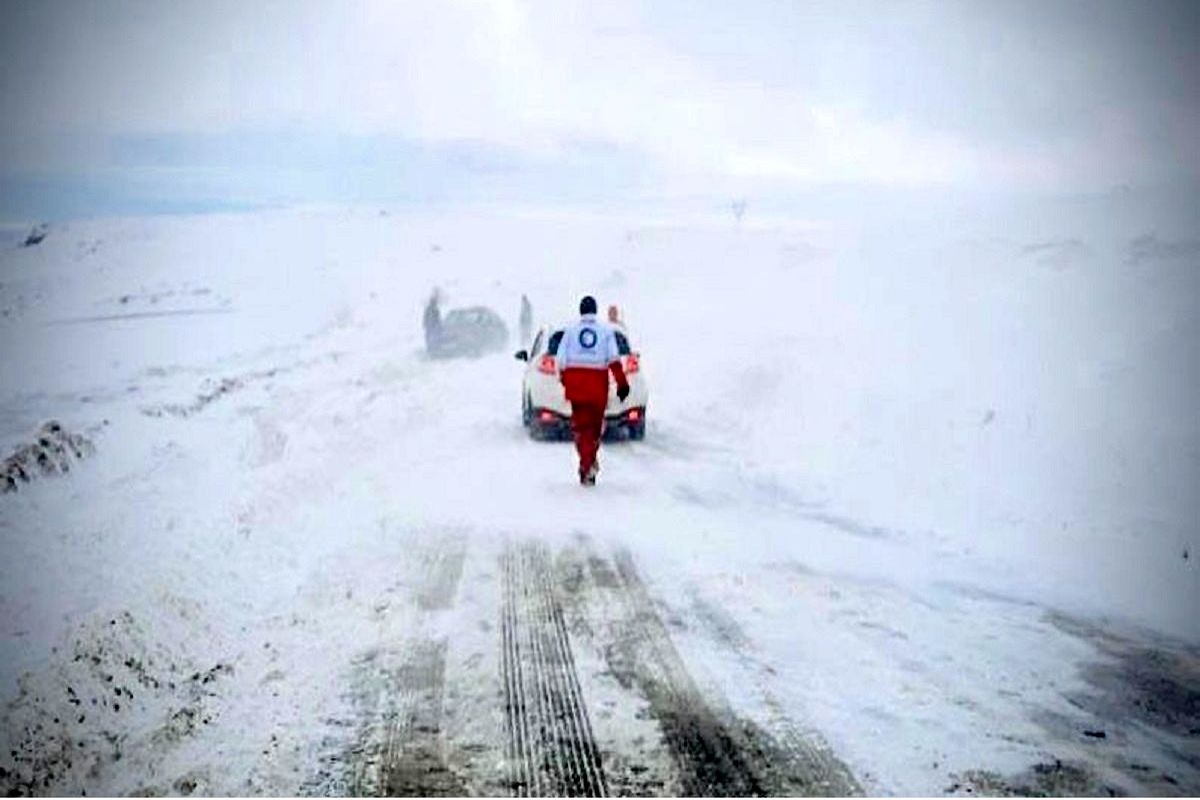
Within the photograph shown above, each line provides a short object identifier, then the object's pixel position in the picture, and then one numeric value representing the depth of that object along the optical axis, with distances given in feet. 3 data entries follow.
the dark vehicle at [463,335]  91.81
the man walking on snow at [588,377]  32.55
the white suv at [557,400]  41.55
